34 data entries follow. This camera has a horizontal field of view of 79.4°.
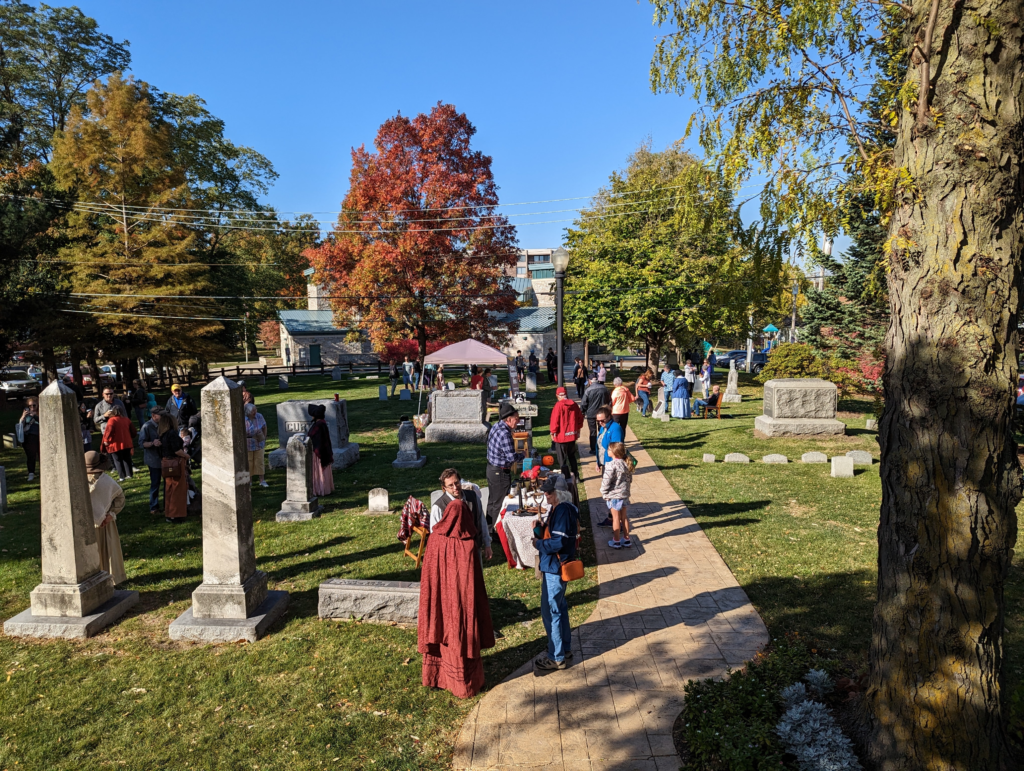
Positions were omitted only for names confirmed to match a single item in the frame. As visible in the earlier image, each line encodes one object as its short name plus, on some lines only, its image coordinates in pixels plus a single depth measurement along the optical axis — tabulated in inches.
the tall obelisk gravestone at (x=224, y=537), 252.4
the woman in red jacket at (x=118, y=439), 474.6
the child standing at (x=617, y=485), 332.8
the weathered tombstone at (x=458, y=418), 684.7
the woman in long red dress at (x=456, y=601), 203.6
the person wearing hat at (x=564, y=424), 425.1
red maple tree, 1032.2
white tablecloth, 315.3
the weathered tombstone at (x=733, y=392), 950.5
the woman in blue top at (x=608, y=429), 387.2
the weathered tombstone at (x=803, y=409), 631.2
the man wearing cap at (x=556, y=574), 212.2
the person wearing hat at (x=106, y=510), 288.5
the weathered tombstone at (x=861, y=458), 502.0
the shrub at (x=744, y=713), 156.7
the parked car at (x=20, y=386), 1275.8
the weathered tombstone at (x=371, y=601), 260.8
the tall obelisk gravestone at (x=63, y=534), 255.3
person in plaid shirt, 350.6
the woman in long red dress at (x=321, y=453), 446.6
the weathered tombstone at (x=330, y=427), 567.8
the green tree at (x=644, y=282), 1090.7
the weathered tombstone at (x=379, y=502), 414.9
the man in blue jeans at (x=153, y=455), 425.4
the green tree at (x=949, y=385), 133.6
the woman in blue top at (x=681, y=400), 786.8
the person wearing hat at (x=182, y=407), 578.8
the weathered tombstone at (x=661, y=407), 787.2
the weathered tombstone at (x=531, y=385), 1074.1
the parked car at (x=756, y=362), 1571.1
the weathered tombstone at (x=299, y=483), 416.8
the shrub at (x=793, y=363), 841.8
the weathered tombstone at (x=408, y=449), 560.7
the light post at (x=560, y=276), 444.1
